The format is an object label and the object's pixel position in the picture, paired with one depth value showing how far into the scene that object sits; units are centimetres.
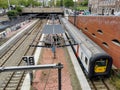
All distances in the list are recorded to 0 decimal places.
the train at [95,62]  615
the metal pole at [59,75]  298
